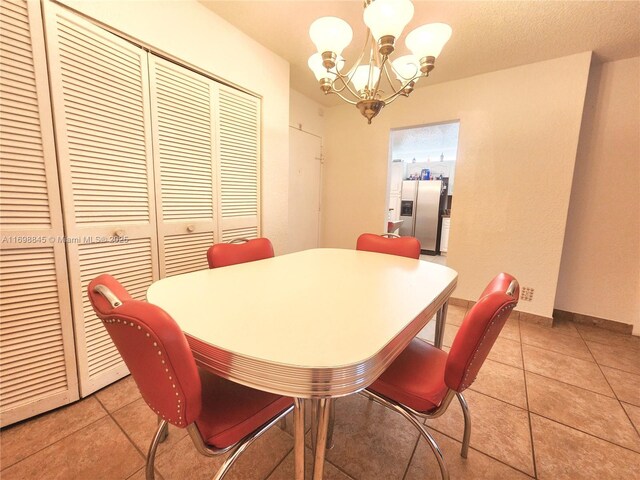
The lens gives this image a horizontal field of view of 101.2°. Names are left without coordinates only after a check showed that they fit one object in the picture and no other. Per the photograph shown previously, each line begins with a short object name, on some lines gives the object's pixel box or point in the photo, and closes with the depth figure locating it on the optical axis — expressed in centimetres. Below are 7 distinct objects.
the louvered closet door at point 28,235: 117
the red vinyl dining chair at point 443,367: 76
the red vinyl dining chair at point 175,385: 58
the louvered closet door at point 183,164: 171
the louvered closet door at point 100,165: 132
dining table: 61
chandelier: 112
